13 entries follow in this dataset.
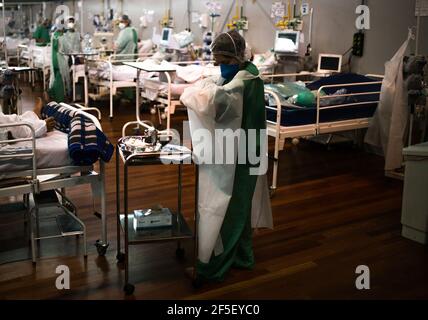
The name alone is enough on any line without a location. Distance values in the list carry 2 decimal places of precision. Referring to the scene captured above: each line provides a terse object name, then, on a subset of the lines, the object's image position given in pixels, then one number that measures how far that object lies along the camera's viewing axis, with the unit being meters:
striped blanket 2.92
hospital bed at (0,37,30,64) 12.61
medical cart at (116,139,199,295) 2.60
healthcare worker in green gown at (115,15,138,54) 8.71
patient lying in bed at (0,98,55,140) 3.02
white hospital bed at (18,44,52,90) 9.55
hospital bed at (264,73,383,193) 4.41
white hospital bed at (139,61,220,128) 6.33
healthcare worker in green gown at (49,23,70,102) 7.99
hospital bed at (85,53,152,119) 7.45
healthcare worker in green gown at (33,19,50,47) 11.40
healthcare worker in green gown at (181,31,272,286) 2.67
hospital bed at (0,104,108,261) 2.85
